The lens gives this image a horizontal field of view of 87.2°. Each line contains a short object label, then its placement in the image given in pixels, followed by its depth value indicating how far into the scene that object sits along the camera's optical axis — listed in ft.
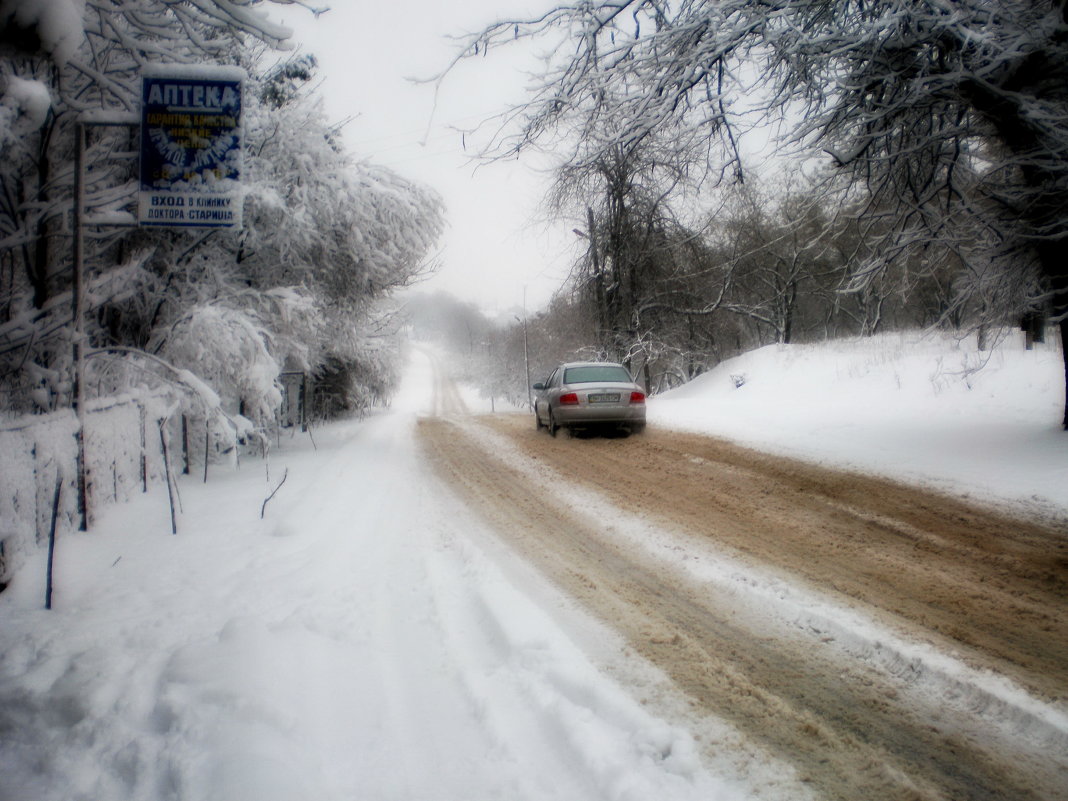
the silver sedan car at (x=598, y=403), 38.63
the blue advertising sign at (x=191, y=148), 15.34
